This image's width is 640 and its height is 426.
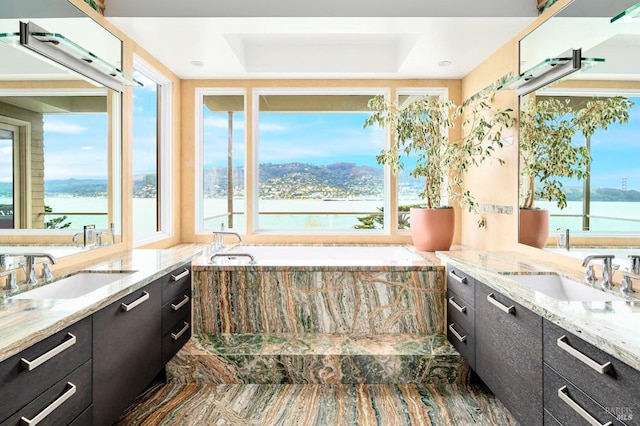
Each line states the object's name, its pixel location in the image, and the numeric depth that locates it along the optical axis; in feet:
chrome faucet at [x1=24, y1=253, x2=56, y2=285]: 6.28
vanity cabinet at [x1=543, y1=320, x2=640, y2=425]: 3.81
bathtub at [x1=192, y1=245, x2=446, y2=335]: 9.46
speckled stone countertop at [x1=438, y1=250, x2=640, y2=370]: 3.99
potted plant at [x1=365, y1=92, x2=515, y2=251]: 11.44
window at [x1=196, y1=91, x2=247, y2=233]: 13.61
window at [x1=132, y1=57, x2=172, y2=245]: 11.14
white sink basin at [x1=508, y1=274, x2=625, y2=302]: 6.42
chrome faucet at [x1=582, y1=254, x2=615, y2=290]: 6.11
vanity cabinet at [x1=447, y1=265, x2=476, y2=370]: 7.76
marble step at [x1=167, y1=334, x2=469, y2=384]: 8.55
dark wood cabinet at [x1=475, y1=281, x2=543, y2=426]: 5.42
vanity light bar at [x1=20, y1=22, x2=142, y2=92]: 6.48
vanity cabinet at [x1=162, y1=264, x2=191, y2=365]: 7.85
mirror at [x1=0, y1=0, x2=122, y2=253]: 6.27
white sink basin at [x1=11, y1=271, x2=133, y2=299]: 6.40
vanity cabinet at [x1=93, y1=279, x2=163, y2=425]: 5.58
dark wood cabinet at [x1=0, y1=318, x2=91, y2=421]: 3.93
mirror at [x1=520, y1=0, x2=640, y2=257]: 6.10
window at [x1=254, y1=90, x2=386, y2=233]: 13.70
